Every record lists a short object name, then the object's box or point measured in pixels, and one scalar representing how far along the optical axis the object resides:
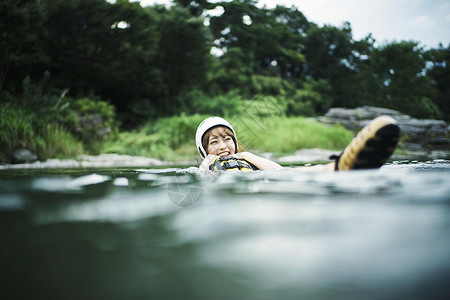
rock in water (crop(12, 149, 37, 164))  6.22
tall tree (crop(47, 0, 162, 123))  11.22
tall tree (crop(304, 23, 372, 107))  27.78
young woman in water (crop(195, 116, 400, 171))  1.91
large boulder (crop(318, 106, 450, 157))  11.48
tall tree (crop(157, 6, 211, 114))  14.01
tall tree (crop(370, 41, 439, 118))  18.45
